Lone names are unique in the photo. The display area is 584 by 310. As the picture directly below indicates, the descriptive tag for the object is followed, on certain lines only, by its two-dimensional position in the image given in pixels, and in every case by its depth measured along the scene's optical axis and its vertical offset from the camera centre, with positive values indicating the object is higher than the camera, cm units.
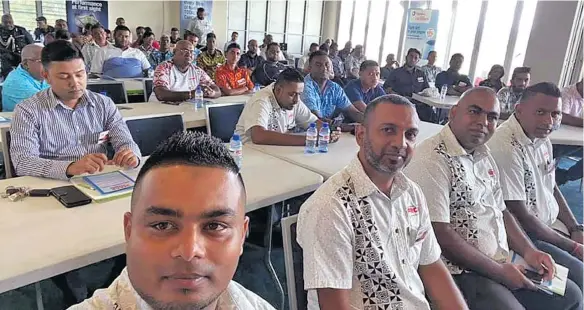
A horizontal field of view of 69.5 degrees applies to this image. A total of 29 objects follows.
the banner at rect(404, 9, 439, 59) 897 +41
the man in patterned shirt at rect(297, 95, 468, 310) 132 -61
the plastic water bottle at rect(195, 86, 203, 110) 378 -61
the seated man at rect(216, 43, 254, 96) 502 -51
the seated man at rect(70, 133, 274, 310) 73 -35
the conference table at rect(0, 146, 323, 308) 124 -70
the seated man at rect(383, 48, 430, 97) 638 -46
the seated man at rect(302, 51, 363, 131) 399 -46
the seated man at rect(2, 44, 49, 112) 314 -46
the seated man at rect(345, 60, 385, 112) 443 -42
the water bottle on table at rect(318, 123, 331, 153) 283 -63
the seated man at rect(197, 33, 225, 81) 626 -40
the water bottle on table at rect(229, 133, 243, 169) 233 -61
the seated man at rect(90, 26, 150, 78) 557 -47
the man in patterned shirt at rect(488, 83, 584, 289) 224 -63
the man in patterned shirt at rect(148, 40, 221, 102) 411 -47
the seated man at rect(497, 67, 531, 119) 512 -37
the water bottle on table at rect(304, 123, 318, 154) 275 -65
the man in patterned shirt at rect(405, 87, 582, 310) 178 -71
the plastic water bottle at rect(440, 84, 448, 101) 604 -58
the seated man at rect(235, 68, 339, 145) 284 -53
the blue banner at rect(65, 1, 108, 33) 908 +18
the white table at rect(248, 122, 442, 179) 243 -70
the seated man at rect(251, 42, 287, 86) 650 -53
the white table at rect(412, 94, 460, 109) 548 -66
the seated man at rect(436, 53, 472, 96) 661 -42
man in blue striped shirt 194 -54
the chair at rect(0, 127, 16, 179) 208 -65
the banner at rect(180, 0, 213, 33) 1055 +50
